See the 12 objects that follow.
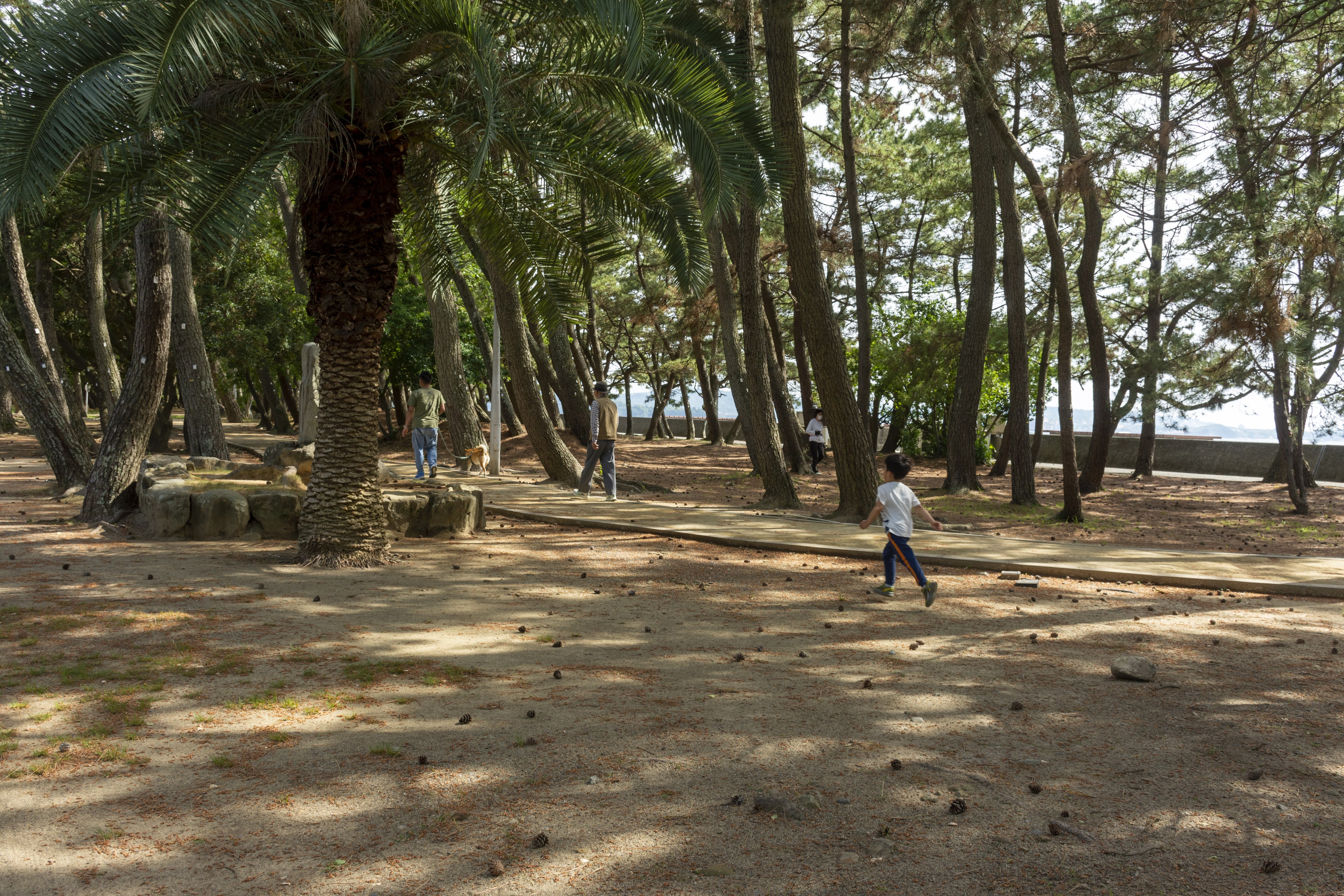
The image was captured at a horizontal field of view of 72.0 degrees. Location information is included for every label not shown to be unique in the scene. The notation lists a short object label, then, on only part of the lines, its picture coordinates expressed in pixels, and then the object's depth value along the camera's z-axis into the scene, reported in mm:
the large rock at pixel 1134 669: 6000
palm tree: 7188
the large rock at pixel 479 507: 11844
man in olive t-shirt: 16359
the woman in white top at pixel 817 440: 23047
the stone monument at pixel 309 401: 16031
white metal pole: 18688
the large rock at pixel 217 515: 10492
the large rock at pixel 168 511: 10477
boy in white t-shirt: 8219
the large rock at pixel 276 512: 10641
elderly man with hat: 14086
